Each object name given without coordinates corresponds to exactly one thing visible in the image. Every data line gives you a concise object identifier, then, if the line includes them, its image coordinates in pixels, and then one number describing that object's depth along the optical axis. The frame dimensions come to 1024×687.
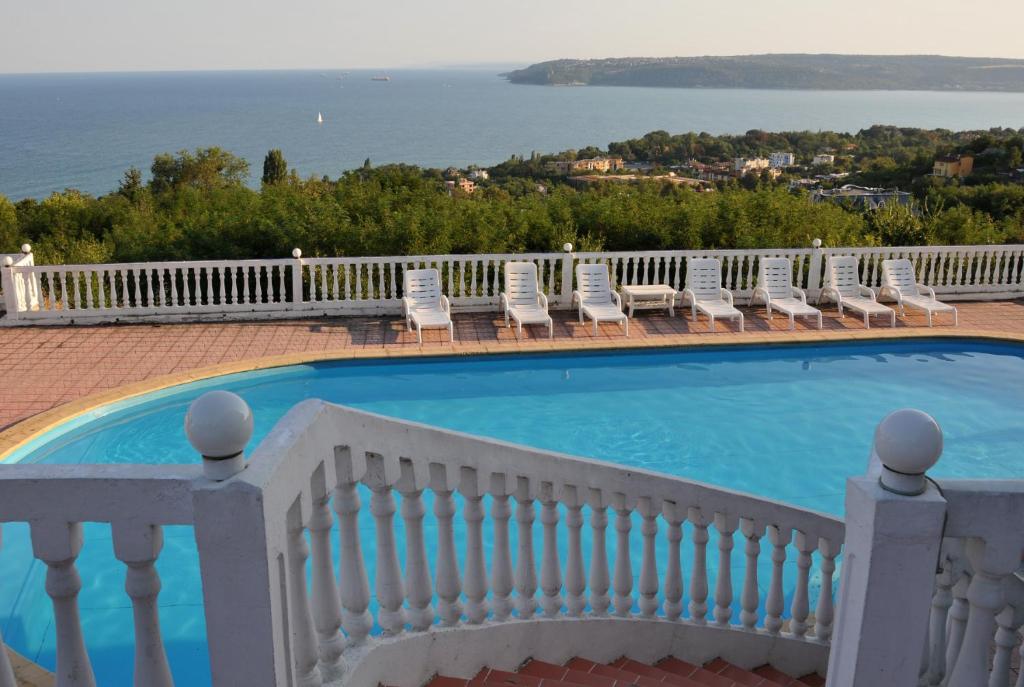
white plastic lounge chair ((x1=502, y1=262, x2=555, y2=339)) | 10.74
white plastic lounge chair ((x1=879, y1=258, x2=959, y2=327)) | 11.39
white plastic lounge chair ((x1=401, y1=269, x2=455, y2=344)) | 10.41
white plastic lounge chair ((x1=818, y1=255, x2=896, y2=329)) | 11.41
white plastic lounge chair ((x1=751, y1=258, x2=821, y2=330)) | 11.21
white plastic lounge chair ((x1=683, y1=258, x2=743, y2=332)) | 11.05
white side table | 11.12
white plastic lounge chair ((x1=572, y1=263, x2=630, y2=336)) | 10.98
